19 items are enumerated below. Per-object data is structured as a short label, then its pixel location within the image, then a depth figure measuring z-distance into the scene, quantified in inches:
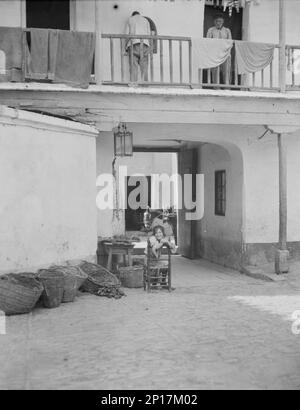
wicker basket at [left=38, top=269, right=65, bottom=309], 324.5
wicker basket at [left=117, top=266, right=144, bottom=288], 407.5
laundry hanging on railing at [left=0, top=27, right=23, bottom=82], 398.0
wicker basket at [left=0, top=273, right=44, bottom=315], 301.9
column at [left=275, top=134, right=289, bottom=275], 461.1
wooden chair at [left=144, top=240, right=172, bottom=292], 393.7
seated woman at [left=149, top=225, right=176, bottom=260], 405.1
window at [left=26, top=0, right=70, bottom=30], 477.1
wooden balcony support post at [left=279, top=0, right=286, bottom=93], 450.3
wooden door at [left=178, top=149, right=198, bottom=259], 601.6
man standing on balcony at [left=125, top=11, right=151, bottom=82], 442.0
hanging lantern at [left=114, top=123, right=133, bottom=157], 433.1
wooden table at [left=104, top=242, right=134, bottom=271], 438.3
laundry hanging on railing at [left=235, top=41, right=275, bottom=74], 437.7
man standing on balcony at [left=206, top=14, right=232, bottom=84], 476.7
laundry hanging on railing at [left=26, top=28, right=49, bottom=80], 402.6
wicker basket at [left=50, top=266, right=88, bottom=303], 341.1
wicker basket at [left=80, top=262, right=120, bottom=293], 370.0
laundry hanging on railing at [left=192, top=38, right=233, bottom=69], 430.9
